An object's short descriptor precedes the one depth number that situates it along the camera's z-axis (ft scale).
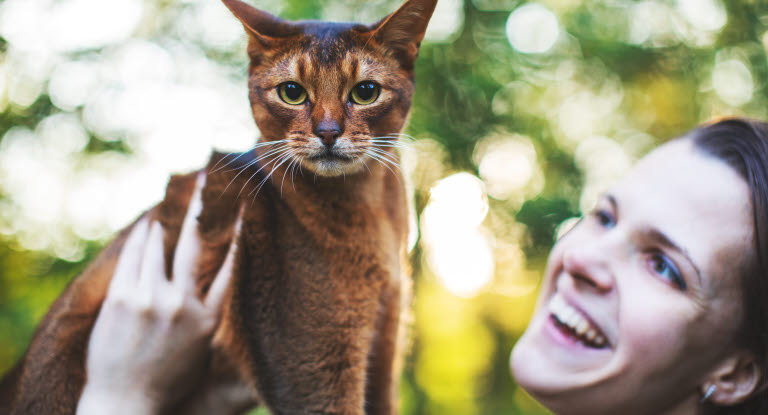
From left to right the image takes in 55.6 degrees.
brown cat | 1.35
